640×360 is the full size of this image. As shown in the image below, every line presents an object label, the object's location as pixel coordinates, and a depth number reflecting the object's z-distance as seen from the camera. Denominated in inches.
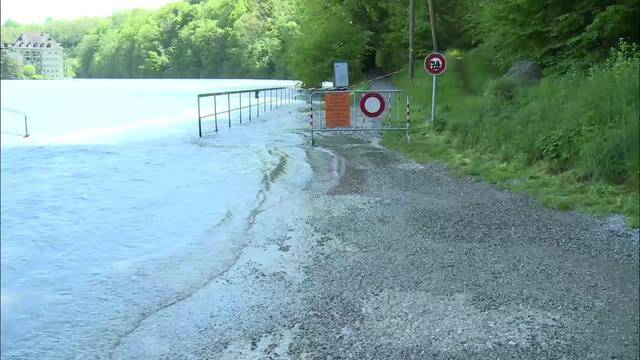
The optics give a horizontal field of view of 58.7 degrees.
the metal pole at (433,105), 662.8
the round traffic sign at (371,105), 622.2
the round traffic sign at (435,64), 640.4
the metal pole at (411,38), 1073.5
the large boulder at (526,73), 604.7
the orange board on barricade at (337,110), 643.5
